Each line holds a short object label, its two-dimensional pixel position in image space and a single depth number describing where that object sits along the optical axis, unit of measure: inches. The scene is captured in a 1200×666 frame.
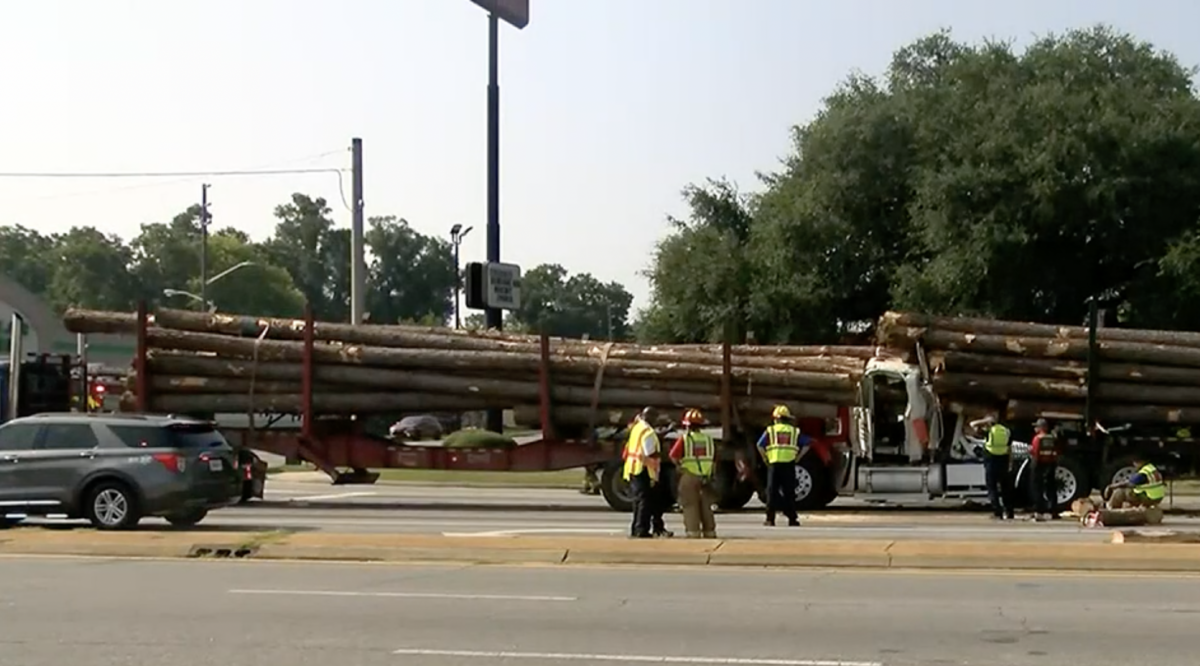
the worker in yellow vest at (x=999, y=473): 928.3
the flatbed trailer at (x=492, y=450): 995.3
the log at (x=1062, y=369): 1005.8
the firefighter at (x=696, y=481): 736.3
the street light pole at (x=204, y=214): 2903.5
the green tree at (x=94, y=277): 4370.1
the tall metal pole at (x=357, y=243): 1525.6
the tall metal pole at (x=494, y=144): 1461.6
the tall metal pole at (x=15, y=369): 1038.4
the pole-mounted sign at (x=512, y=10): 1453.7
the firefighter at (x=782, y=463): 835.4
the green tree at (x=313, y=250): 5344.5
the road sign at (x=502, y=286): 1360.7
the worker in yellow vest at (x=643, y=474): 737.6
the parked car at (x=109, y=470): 814.5
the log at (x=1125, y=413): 1000.9
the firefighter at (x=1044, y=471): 930.1
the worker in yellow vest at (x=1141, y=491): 883.4
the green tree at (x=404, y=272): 5034.5
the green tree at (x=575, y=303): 5664.4
